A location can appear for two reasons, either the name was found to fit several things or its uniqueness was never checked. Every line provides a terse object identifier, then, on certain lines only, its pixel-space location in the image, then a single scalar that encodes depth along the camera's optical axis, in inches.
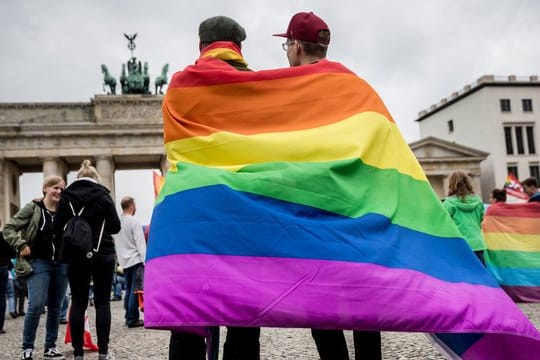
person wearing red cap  106.5
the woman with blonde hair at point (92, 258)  203.8
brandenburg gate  1793.8
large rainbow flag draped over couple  90.7
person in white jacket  347.6
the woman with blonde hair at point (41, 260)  226.4
